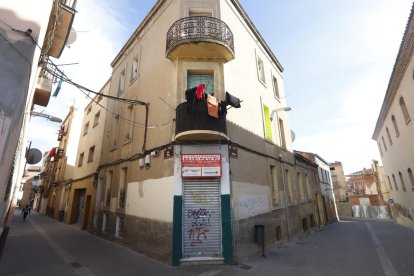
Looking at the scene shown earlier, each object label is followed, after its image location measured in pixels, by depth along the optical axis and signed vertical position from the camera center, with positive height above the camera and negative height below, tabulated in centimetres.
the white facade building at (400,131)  1276 +508
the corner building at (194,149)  792 +223
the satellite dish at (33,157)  1048 +220
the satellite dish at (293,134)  1679 +476
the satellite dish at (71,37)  891 +639
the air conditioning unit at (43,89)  895 +445
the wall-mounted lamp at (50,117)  1269 +478
